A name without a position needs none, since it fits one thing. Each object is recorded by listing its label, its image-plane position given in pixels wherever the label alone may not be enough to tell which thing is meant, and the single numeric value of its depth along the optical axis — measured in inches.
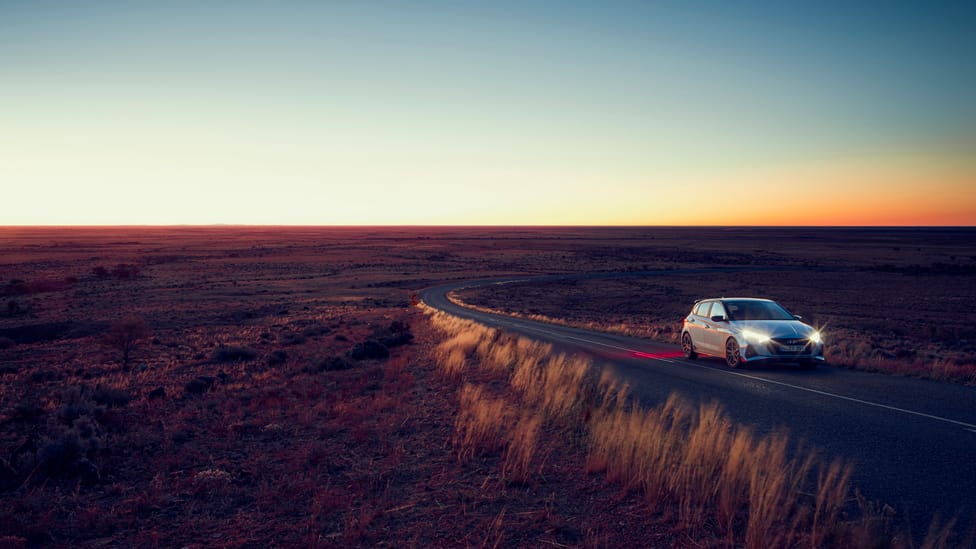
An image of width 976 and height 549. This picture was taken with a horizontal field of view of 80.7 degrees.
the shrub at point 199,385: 593.0
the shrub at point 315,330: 1107.3
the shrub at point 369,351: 774.5
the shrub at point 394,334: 892.6
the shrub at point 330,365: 695.1
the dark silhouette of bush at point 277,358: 781.4
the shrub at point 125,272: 2640.3
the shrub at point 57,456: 327.6
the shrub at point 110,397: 531.2
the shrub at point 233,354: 836.1
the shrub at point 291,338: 1018.1
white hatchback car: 577.6
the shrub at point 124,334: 854.5
